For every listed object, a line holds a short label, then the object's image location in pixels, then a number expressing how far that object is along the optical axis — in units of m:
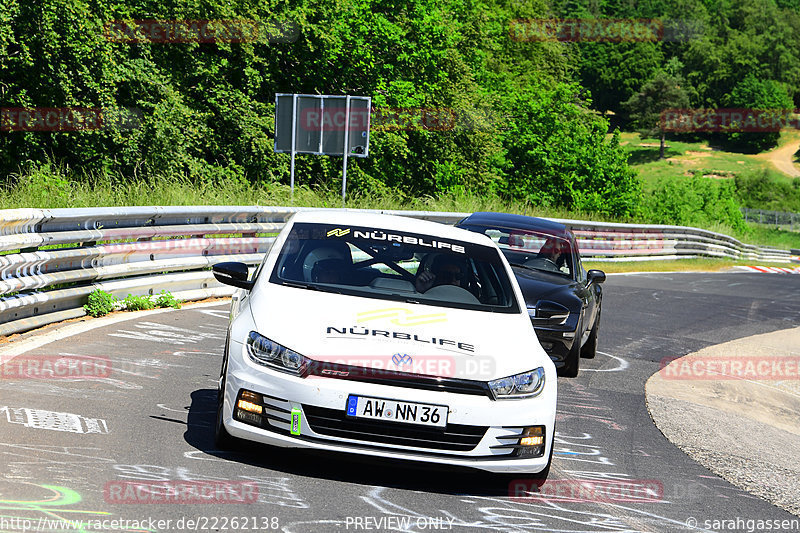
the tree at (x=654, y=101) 163.38
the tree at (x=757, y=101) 163.38
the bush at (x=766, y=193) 126.00
